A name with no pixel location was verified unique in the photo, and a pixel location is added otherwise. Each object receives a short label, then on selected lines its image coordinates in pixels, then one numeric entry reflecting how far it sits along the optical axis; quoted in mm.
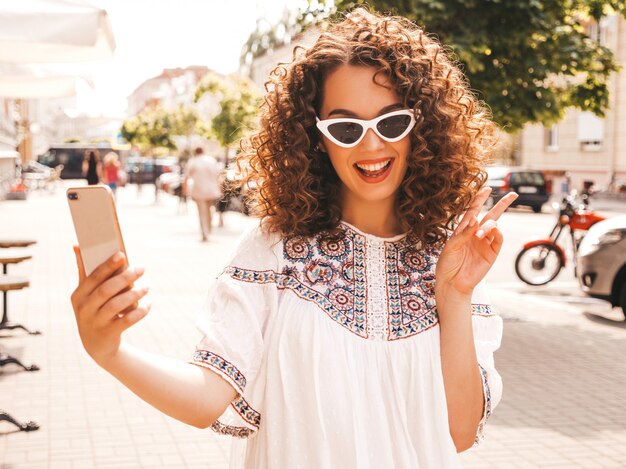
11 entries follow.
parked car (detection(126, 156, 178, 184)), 54062
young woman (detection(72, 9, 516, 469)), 1909
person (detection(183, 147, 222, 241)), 17031
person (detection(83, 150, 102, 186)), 21564
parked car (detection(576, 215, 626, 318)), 9320
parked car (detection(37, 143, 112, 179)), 59250
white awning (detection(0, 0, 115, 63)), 5223
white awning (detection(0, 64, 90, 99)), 9664
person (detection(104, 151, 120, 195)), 24867
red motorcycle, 11625
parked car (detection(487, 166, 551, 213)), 28547
